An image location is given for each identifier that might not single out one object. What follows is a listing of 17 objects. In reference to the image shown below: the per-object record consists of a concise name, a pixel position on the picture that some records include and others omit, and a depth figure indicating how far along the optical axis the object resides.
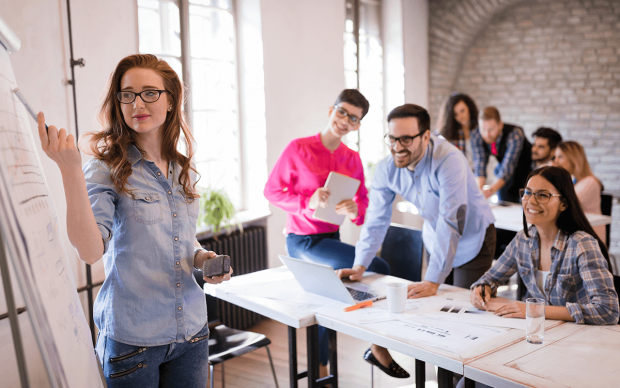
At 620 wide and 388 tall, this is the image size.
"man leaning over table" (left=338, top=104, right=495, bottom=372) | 2.33
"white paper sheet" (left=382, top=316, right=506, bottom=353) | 1.66
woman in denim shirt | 1.42
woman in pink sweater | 2.85
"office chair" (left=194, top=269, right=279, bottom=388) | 2.48
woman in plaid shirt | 1.82
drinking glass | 1.65
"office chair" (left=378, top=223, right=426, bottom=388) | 2.81
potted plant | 3.60
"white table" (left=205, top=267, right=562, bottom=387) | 1.60
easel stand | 0.83
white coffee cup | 1.95
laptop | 2.03
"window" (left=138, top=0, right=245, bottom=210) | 3.69
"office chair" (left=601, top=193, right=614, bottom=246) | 4.27
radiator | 3.73
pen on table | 2.03
